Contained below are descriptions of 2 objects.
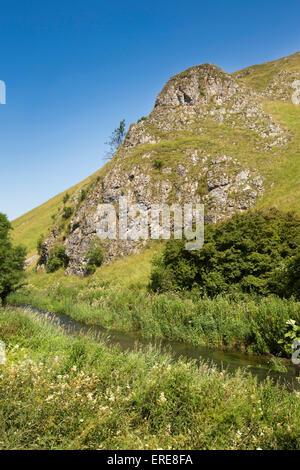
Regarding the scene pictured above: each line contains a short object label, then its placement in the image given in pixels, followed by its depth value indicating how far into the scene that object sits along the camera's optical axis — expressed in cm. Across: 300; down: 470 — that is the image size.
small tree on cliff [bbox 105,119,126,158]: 11066
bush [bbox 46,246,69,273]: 6688
